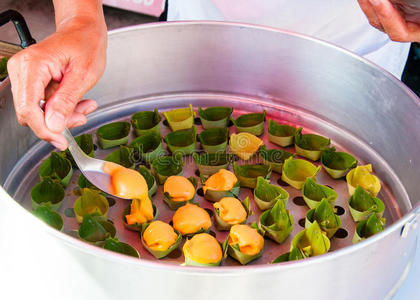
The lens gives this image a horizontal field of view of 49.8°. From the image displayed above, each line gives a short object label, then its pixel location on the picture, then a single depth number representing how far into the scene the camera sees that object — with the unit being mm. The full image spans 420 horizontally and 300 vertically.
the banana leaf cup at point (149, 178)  796
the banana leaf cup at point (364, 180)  805
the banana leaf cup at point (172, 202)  763
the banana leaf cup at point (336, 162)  842
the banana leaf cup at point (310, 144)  877
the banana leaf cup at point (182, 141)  871
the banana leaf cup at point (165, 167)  818
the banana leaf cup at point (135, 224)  722
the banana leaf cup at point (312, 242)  684
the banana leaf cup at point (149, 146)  851
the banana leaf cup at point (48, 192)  761
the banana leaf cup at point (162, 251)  688
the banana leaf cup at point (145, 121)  913
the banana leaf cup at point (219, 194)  782
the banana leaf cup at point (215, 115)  943
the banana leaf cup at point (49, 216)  708
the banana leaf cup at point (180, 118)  925
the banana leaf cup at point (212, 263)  657
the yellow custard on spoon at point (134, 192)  717
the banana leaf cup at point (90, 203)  744
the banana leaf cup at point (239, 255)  676
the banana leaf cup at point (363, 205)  753
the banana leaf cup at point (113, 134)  879
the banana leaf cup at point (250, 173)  815
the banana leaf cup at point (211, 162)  837
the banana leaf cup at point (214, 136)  897
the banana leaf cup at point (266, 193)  776
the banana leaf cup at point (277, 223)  717
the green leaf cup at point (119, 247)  663
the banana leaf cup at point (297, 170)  829
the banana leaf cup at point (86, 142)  852
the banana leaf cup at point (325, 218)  726
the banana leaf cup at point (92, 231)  697
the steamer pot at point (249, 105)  474
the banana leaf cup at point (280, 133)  903
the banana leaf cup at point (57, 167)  800
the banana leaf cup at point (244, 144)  877
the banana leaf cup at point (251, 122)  930
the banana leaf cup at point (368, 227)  712
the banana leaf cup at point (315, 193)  769
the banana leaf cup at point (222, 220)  736
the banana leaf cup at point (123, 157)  836
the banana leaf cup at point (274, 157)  849
